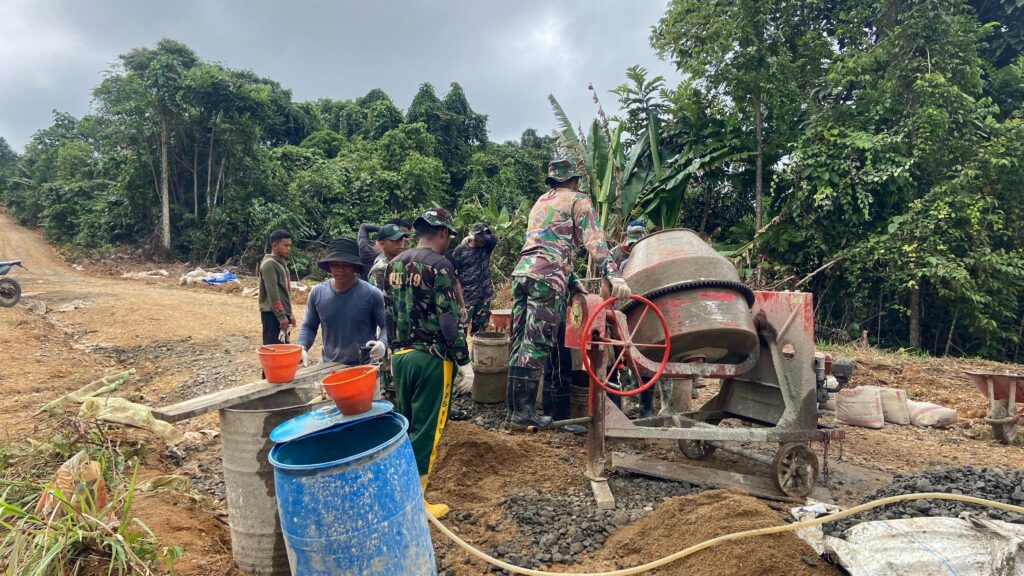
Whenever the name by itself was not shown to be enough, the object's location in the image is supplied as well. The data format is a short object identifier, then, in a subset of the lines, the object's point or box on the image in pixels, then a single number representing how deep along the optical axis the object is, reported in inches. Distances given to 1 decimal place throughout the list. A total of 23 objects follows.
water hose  96.0
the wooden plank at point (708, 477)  143.4
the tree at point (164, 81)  680.4
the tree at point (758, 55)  386.0
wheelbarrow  187.9
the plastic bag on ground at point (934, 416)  210.0
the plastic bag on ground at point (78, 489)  92.1
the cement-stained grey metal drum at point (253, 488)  96.4
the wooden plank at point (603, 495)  130.0
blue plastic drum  76.0
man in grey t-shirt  147.8
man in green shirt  212.1
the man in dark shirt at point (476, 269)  214.1
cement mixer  139.9
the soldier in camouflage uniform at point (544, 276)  166.6
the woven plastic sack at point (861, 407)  208.7
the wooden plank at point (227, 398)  90.4
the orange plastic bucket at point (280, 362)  106.0
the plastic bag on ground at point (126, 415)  152.3
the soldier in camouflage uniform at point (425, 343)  127.7
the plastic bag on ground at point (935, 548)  84.4
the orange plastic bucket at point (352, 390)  86.4
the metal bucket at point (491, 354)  210.1
